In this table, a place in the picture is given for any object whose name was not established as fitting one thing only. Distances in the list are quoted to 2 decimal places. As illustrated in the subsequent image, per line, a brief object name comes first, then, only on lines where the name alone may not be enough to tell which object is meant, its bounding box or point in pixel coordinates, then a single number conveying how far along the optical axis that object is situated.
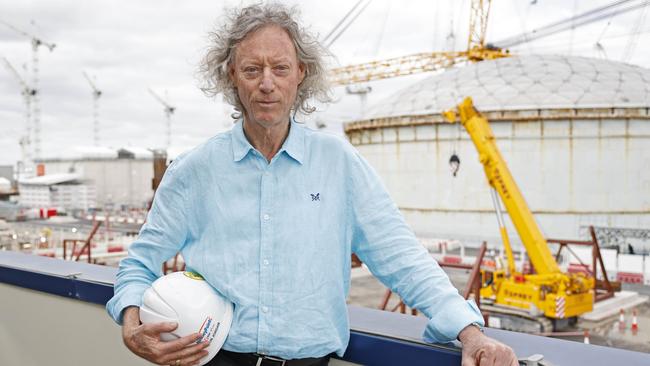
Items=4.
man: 1.60
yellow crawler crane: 10.99
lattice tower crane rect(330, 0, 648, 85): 37.96
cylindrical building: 20.56
